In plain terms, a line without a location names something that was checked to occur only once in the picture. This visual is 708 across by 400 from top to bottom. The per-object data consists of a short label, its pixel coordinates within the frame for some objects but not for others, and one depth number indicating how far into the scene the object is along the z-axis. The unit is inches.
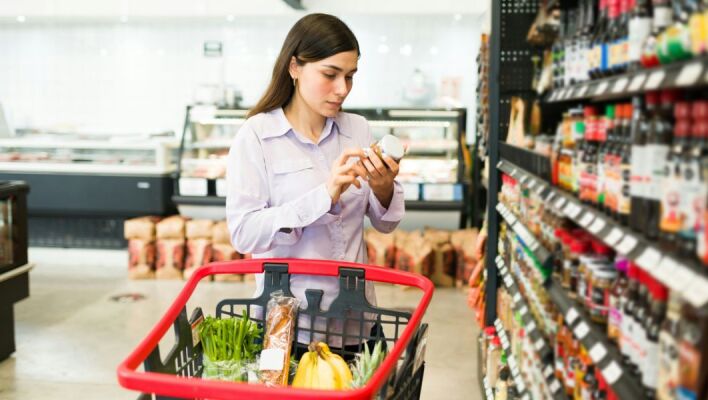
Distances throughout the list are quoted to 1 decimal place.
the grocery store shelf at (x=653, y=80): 49.3
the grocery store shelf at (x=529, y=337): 96.2
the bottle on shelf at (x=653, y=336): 60.9
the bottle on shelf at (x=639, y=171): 64.0
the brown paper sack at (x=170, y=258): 271.3
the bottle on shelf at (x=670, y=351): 55.9
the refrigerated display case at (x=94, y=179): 285.0
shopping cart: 59.2
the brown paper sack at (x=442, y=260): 259.5
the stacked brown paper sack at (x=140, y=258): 271.6
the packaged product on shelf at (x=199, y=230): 272.1
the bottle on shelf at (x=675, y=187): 56.4
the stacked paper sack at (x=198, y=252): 269.9
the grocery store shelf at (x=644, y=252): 48.8
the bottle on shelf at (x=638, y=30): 68.7
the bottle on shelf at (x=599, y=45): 84.5
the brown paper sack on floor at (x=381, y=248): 259.8
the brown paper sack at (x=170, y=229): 272.4
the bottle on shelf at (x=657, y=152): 61.3
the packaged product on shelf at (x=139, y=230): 272.7
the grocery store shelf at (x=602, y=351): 63.9
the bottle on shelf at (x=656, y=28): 63.9
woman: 88.0
